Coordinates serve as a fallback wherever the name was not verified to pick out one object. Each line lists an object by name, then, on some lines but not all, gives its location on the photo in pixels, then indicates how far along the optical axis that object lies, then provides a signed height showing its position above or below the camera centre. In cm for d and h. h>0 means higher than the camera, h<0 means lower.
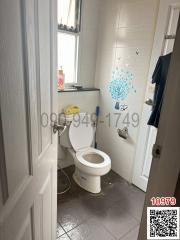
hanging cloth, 151 -8
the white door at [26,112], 57 -18
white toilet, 188 -95
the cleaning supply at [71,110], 203 -47
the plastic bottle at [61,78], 198 -13
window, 197 +33
